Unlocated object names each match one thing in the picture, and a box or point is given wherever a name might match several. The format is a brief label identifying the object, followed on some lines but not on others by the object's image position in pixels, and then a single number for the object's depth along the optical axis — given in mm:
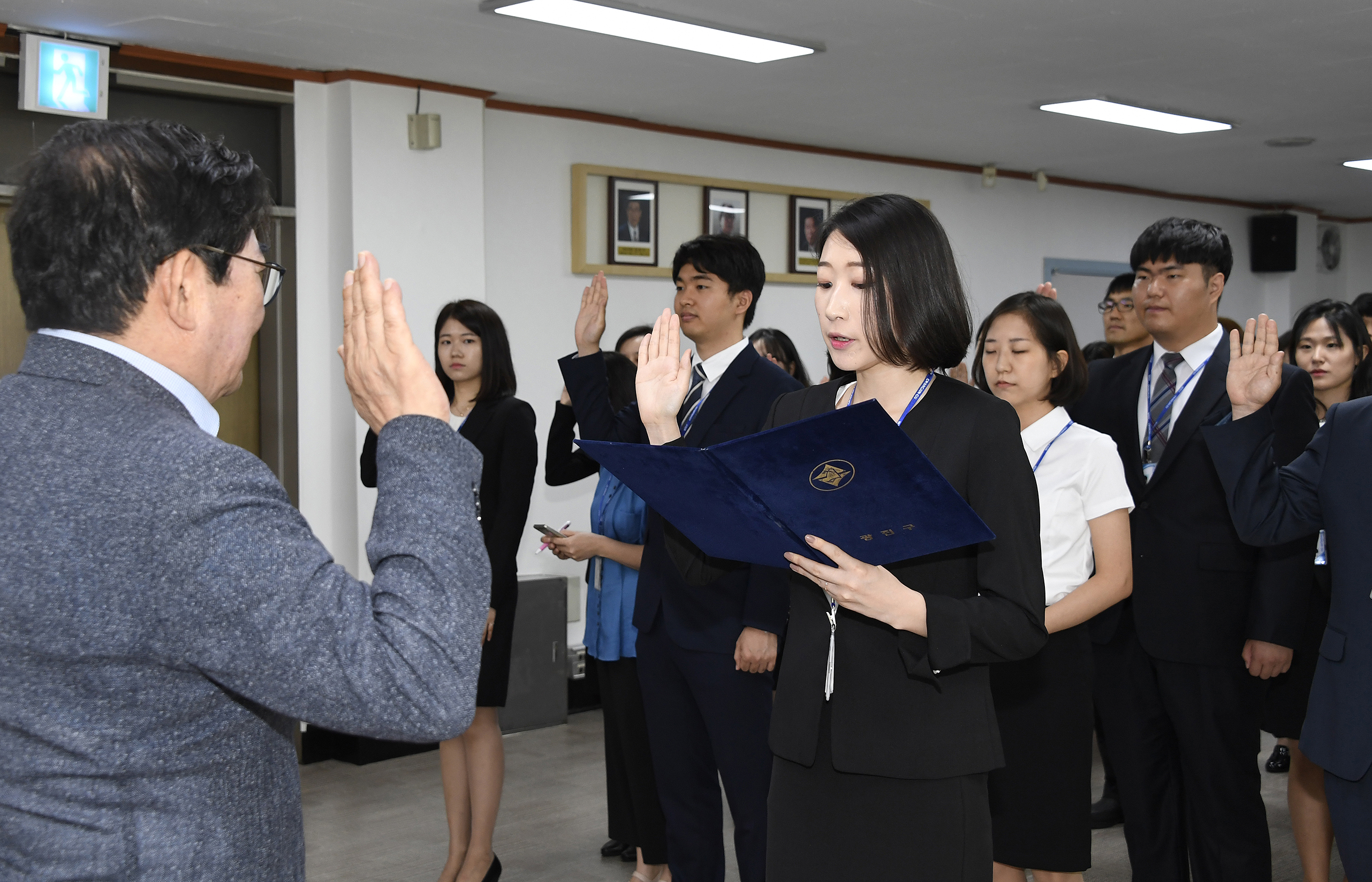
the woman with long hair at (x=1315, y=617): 3150
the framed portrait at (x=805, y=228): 6961
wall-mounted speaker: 9633
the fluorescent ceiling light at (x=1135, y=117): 5789
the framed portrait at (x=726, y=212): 6566
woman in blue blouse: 3529
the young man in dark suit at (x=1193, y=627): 2916
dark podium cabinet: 5535
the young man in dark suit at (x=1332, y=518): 2131
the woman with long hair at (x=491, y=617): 3396
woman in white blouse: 2594
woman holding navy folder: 1663
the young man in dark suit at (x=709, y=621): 2797
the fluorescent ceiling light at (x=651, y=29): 4117
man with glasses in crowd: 5273
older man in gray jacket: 962
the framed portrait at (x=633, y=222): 6172
